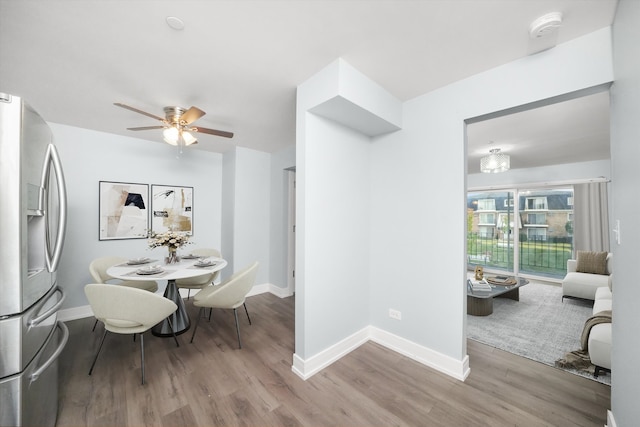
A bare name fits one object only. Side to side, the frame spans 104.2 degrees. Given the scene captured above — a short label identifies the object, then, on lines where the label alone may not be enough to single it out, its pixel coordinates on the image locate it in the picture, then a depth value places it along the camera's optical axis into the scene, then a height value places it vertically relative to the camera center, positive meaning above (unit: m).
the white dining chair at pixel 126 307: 1.88 -0.71
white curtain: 4.62 +0.03
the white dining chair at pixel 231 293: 2.41 -0.76
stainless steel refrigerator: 1.08 -0.21
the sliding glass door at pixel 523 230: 5.29 -0.26
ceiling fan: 2.51 +0.91
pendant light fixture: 3.78 +0.85
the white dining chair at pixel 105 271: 2.80 -0.62
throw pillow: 4.07 -0.73
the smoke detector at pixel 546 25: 1.45 +1.17
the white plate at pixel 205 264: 2.72 -0.52
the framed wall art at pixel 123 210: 3.38 +0.09
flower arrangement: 2.80 -0.26
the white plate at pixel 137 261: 2.80 -0.52
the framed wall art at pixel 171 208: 3.78 +0.13
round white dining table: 2.35 -0.55
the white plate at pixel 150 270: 2.41 -0.53
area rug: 2.47 -1.31
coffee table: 3.25 -1.11
